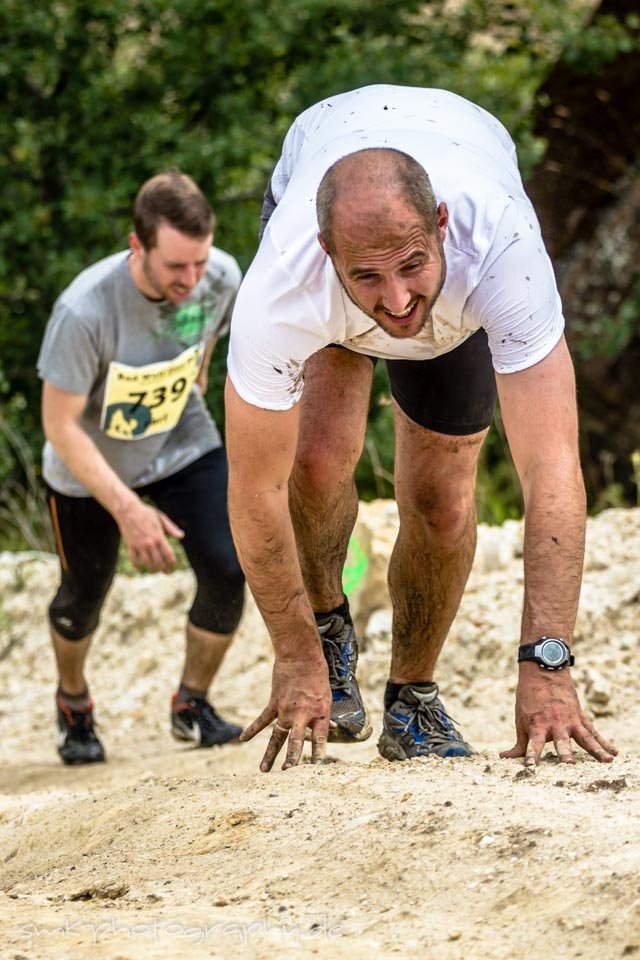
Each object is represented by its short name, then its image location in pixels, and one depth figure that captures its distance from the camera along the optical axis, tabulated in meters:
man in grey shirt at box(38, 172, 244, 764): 9.60
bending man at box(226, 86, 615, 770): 5.55
